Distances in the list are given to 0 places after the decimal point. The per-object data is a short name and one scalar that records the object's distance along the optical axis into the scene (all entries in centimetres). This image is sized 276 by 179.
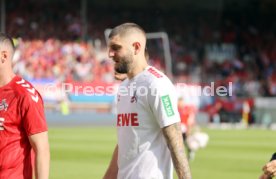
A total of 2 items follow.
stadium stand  6040
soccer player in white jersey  860
